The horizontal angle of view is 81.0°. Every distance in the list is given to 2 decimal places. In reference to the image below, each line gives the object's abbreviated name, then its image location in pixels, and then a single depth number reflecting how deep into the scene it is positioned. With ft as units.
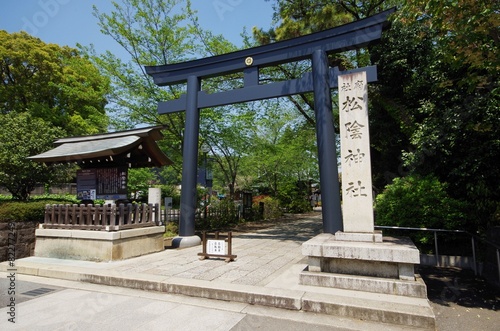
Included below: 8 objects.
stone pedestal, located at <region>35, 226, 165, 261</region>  25.54
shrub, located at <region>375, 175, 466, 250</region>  25.43
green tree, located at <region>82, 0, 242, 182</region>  42.79
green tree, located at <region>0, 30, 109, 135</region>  68.05
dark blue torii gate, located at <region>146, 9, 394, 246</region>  27.81
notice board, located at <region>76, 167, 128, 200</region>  31.50
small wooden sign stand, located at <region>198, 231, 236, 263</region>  24.88
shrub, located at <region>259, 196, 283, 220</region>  70.74
